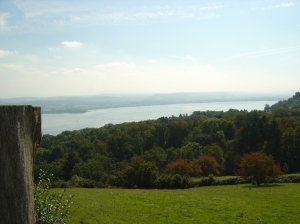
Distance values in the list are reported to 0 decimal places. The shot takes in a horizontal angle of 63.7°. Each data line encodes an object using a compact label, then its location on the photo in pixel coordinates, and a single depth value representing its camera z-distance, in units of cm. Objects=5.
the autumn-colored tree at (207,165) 4044
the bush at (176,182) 2716
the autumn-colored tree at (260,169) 2585
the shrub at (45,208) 669
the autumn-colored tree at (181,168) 3631
